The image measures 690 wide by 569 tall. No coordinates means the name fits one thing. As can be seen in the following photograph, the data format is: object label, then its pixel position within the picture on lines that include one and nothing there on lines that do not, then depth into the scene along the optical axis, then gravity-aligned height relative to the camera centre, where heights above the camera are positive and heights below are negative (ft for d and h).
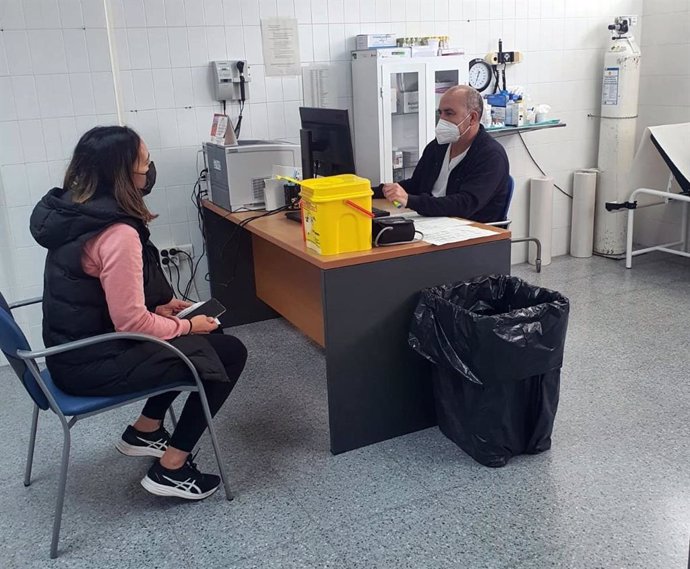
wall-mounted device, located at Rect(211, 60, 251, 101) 12.19 +0.35
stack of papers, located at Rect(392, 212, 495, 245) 8.51 -1.72
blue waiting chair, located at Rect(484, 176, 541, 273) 10.96 -1.88
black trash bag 7.36 -2.82
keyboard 9.83 -1.64
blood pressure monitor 14.51 +0.30
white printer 10.85 -1.06
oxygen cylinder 15.21 -1.13
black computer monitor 9.66 -0.66
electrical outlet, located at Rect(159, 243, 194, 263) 12.71 -2.67
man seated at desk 10.04 -1.19
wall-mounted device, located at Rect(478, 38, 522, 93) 14.49 +0.54
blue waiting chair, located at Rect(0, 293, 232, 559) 6.50 -2.75
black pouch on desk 8.20 -1.58
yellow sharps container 7.79 -1.29
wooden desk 8.02 -2.59
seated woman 6.71 -1.62
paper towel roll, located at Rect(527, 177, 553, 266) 15.61 -2.74
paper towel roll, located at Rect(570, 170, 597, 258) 15.97 -2.86
